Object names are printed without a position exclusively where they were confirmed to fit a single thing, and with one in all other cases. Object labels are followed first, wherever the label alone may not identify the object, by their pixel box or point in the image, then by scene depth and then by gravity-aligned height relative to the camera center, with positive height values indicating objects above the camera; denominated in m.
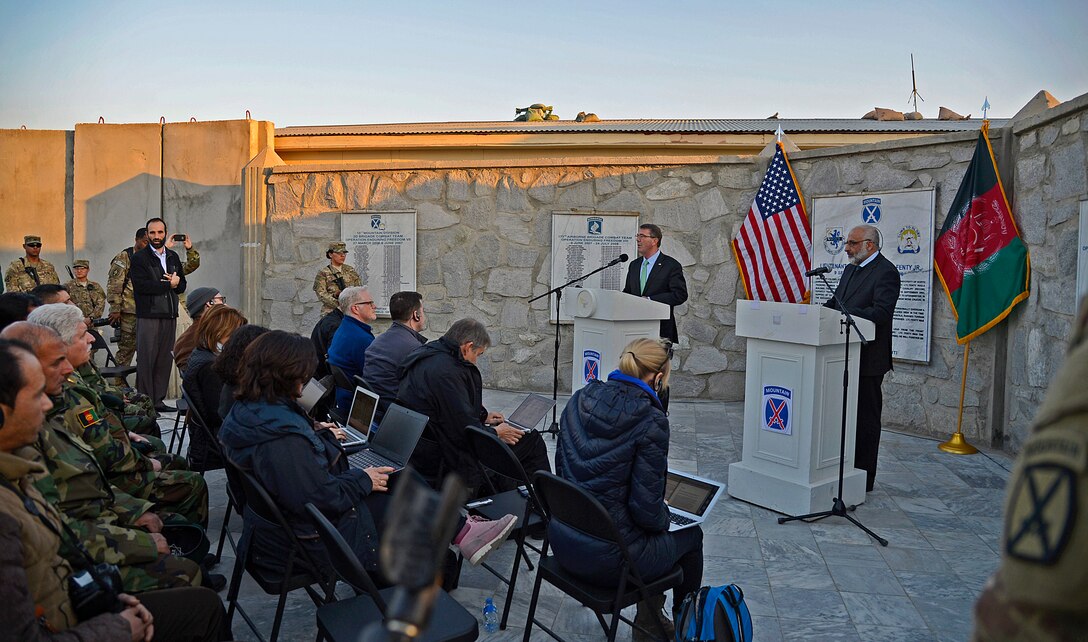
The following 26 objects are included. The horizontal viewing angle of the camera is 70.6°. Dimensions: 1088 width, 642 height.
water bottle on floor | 3.25 -1.48
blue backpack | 2.59 -1.15
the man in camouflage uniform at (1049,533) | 0.89 -0.29
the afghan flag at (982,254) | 6.16 +0.27
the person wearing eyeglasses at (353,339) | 5.22 -0.50
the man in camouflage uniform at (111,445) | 3.13 -0.80
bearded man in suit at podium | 4.97 -0.19
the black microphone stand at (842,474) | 4.41 -1.11
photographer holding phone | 7.51 -0.47
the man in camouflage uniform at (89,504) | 2.52 -0.86
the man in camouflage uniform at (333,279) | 8.62 -0.14
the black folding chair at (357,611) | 2.19 -1.06
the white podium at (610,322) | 5.94 -0.37
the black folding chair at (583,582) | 2.56 -1.02
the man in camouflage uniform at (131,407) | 3.91 -0.95
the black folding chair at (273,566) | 2.62 -1.10
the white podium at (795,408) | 4.54 -0.77
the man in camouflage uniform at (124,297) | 8.07 -0.39
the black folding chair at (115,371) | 6.19 -0.91
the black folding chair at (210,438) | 3.72 -0.93
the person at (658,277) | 6.57 +0.00
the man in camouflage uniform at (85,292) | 8.71 -0.39
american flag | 7.79 +0.41
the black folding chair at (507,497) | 3.23 -1.03
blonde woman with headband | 2.71 -0.71
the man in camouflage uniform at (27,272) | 8.45 -0.17
